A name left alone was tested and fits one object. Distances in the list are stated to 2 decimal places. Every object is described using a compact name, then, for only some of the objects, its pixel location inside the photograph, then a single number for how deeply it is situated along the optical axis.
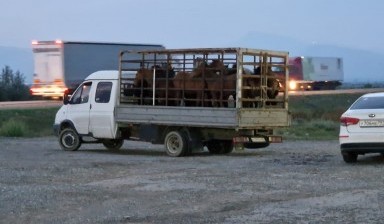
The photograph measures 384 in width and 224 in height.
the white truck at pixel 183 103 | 20.73
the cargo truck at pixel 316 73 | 75.38
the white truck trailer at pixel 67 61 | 47.69
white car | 17.53
